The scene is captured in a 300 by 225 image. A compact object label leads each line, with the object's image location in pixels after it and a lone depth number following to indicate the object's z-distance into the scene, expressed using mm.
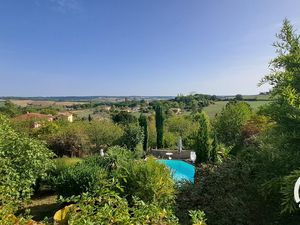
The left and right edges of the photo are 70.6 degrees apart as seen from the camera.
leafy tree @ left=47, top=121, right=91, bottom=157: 14548
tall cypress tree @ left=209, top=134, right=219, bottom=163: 11398
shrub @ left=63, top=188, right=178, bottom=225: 1552
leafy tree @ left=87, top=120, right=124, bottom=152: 17184
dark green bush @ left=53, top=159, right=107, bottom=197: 7099
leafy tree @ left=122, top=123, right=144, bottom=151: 16286
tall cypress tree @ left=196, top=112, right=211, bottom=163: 11345
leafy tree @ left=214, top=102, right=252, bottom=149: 22014
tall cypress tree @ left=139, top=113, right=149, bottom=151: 18573
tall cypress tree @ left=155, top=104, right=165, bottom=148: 20206
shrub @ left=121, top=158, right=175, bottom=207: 5681
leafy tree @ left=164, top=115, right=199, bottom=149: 24756
